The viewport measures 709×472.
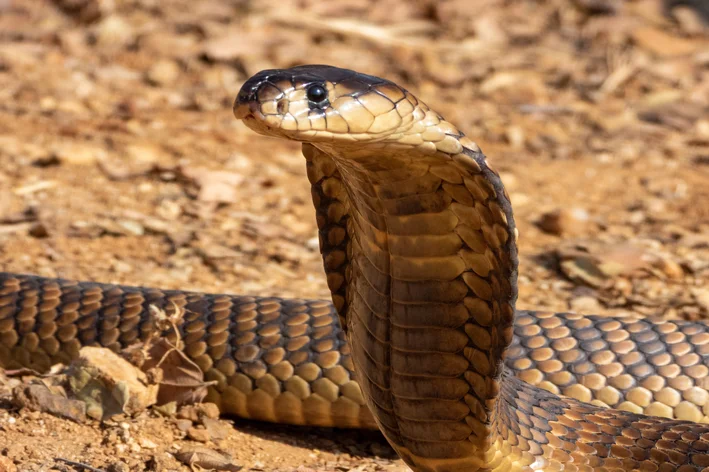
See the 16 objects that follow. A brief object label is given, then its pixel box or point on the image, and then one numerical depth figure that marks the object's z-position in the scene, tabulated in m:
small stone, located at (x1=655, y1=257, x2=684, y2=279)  11.19
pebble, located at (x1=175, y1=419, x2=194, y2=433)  7.20
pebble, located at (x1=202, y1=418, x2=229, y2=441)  7.21
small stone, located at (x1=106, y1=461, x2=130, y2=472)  6.26
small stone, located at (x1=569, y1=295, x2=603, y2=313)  10.43
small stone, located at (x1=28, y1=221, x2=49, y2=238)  11.16
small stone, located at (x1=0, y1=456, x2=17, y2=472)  6.02
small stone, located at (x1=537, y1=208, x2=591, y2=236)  12.73
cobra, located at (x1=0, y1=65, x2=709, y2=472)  4.52
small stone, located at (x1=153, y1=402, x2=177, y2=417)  7.38
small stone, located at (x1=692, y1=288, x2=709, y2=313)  10.38
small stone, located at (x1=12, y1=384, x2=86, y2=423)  7.01
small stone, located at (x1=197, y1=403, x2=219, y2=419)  7.52
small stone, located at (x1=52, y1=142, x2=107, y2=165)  13.61
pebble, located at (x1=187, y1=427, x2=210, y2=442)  7.07
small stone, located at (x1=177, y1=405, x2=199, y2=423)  7.41
